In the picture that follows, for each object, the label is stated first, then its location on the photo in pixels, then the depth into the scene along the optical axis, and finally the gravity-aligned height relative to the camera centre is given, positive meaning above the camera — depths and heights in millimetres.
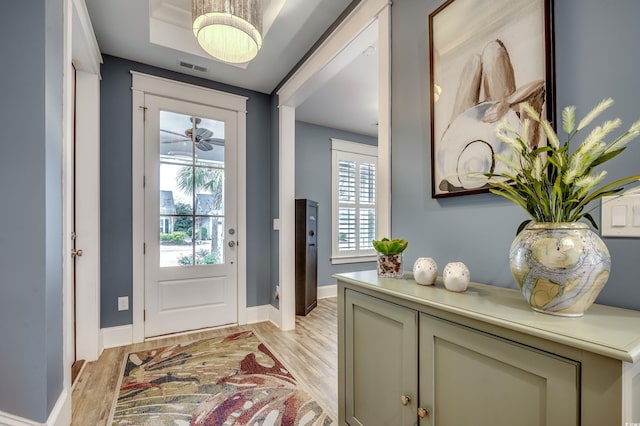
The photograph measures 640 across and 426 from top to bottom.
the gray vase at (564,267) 761 -143
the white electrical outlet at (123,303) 2696 -825
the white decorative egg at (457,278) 1090 -241
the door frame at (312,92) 1723 +835
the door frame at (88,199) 2373 +110
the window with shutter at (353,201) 4629 +196
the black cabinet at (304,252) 3518 -479
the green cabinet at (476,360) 638 -411
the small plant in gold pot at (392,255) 1387 -201
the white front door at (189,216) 2846 -35
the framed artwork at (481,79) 1067 +544
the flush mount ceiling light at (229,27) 1595 +1047
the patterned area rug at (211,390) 1680 -1162
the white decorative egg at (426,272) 1211 -245
